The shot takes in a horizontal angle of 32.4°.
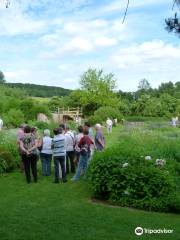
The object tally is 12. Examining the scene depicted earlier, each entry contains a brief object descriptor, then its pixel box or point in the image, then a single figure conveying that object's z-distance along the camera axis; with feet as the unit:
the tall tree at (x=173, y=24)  15.80
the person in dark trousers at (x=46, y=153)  34.28
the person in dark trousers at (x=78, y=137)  34.63
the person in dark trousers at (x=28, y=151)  31.09
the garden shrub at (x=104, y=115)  137.75
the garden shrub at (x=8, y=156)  37.09
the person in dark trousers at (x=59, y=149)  31.30
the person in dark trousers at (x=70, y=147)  35.03
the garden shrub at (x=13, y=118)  105.63
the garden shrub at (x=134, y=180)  25.34
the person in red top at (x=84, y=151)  32.07
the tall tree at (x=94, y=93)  176.17
